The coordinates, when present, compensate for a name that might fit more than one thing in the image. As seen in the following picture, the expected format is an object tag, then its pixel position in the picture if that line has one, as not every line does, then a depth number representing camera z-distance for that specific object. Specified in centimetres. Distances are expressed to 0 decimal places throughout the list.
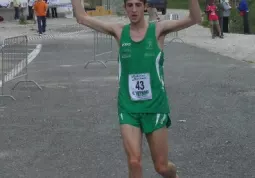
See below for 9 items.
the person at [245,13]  3178
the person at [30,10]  4572
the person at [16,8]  4585
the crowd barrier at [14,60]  1498
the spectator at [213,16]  2900
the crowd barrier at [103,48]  2010
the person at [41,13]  3360
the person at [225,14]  3134
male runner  615
